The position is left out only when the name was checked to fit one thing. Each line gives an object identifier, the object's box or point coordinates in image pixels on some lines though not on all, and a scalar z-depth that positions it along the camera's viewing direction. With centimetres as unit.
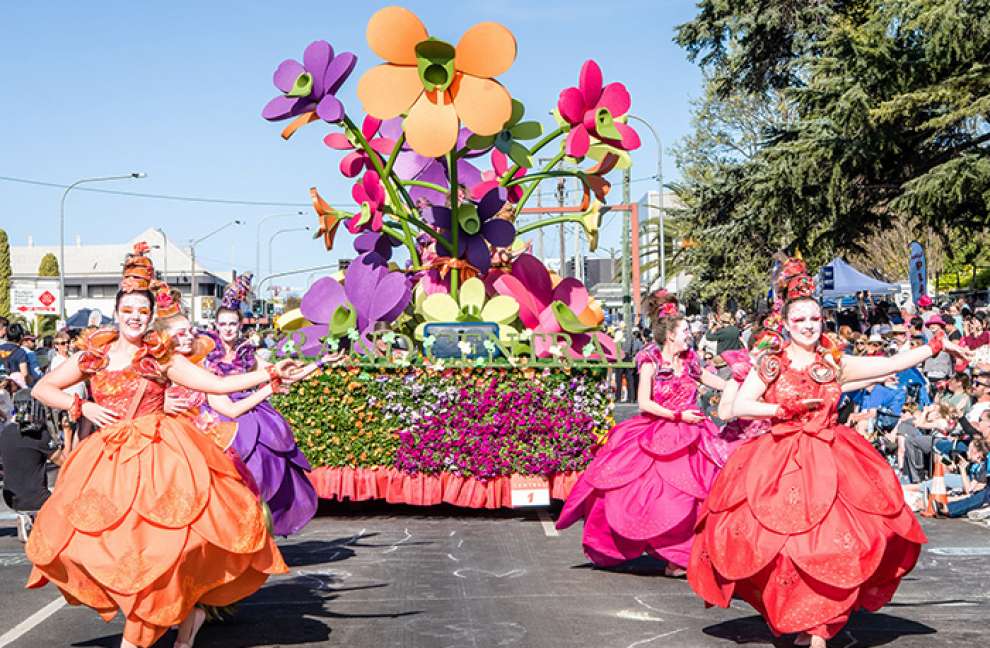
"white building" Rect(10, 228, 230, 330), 11150
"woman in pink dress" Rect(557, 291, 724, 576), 895
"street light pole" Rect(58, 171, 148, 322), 4956
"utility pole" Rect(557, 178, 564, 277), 4325
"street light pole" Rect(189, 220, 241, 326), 6456
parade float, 1202
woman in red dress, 635
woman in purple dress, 966
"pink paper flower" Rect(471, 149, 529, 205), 1365
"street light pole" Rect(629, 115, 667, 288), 4244
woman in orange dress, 615
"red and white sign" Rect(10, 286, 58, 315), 5225
